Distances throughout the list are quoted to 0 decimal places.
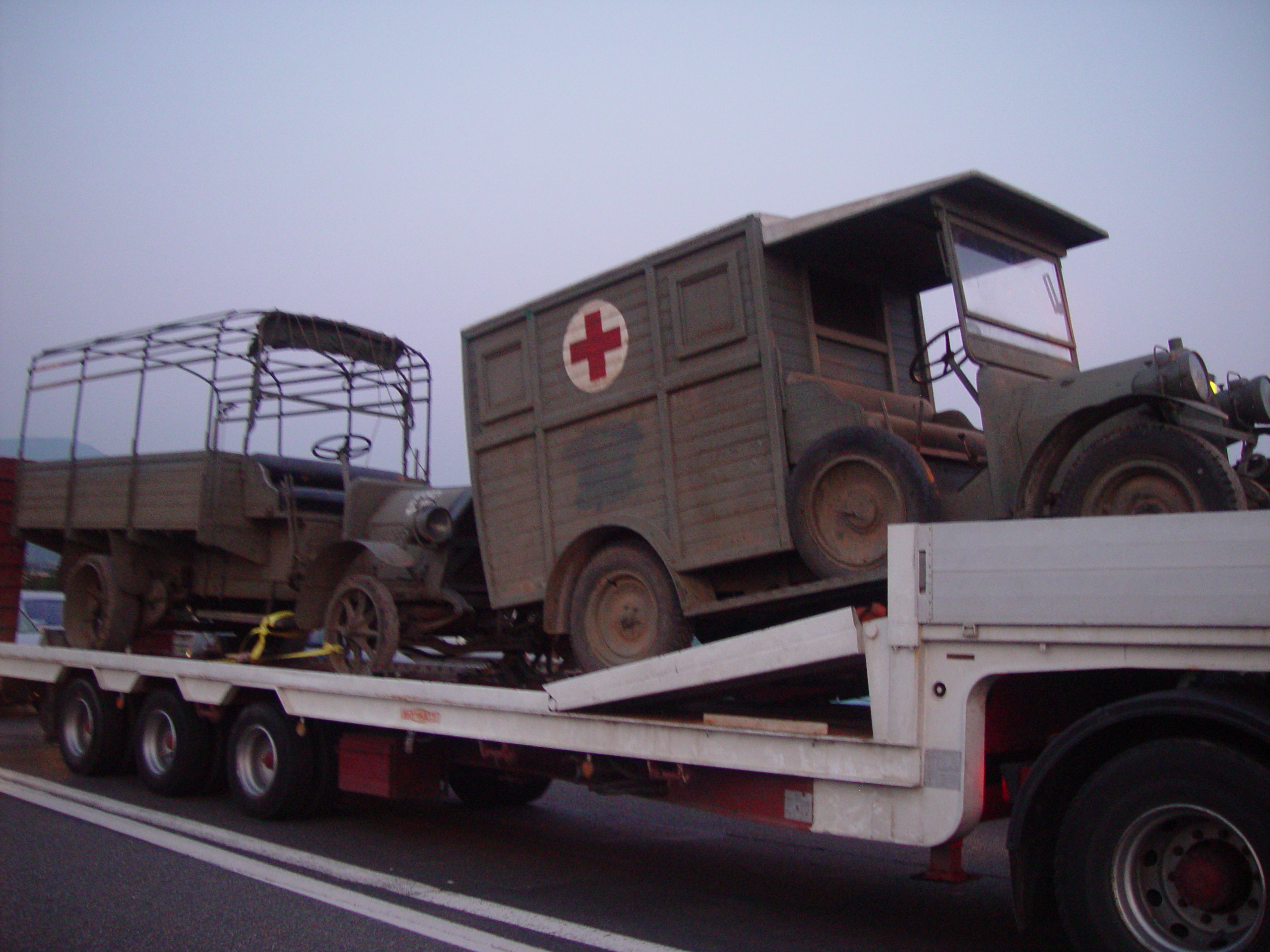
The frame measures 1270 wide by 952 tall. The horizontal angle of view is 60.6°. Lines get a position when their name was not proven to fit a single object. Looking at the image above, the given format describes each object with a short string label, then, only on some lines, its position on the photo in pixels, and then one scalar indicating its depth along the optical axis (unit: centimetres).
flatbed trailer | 336
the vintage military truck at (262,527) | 842
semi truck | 353
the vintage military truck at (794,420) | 494
